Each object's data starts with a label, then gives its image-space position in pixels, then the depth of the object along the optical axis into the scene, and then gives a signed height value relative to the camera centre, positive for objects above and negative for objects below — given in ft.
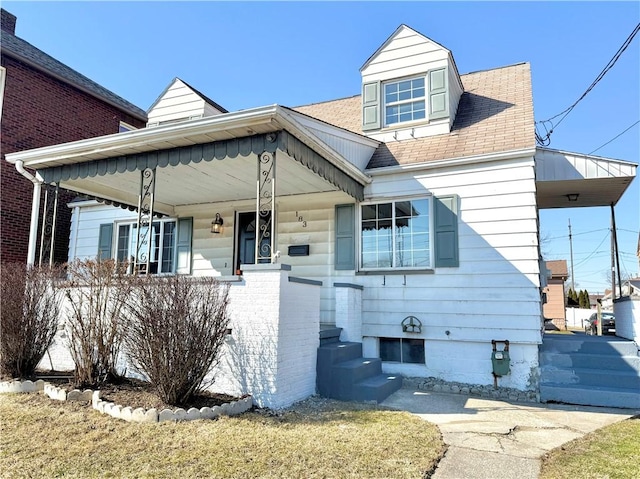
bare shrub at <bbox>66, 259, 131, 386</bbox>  17.10 -1.55
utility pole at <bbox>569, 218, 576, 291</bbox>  136.06 +14.35
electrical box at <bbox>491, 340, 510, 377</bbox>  20.51 -3.45
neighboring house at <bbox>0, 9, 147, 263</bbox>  32.42 +14.48
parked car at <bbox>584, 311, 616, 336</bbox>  37.00 -3.16
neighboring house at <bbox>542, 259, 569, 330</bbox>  73.35 -0.74
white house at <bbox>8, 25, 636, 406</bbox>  17.29 +4.93
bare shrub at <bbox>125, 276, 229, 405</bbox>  14.71 -1.67
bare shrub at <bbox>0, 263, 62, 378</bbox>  18.53 -1.31
